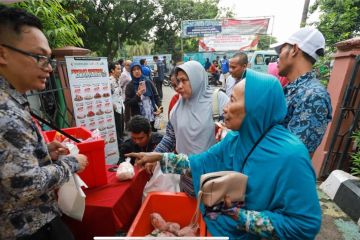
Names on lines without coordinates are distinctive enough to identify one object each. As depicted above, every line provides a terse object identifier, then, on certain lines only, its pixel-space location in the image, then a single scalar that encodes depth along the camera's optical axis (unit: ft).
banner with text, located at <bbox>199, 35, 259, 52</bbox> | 67.77
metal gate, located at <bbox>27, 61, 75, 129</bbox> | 12.55
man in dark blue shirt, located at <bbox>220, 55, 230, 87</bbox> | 47.70
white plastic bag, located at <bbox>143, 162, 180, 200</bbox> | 7.11
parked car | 41.24
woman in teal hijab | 3.63
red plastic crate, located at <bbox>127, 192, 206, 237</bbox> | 6.30
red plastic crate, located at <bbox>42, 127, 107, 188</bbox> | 6.13
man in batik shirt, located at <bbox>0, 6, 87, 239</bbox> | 3.55
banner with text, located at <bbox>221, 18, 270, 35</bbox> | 65.10
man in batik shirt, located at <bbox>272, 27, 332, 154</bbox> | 5.65
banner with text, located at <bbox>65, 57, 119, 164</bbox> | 13.24
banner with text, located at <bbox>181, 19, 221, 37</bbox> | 67.77
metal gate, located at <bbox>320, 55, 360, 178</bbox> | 11.92
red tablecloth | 5.85
